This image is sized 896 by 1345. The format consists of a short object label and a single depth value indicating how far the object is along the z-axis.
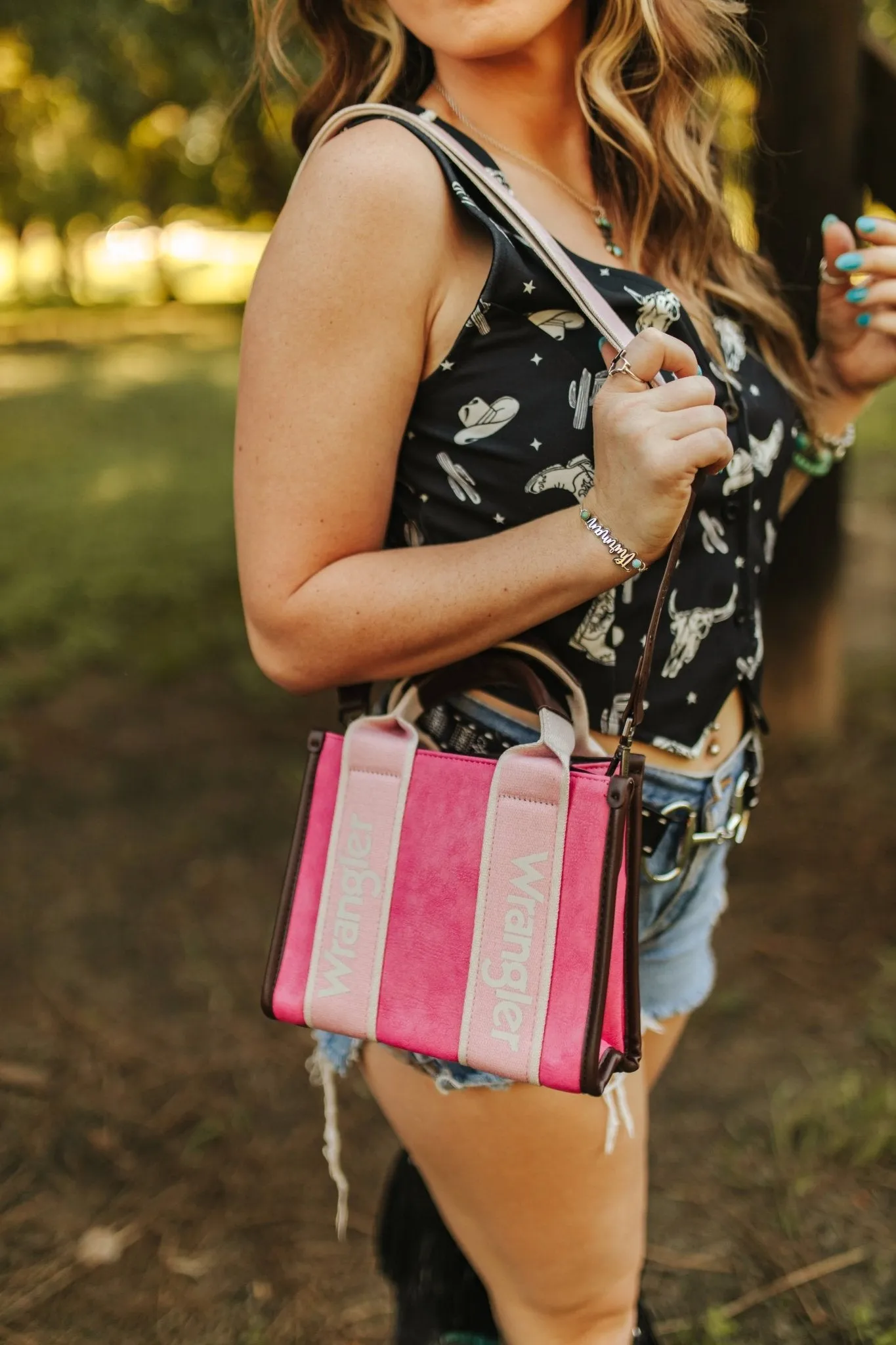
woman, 1.19
